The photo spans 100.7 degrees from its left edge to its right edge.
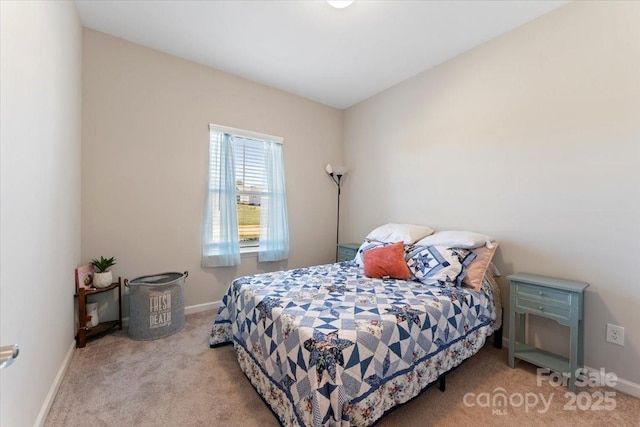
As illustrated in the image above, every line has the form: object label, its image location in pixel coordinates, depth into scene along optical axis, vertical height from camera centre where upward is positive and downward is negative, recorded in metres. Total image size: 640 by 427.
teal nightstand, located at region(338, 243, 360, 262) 3.36 -0.55
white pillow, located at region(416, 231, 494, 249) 2.23 -0.26
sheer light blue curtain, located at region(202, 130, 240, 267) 3.00 +0.01
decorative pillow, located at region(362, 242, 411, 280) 2.27 -0.47
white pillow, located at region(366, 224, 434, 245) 2.69 -0.25
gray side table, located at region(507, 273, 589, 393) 1.73 -0.68
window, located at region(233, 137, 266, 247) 3.26 +0.28
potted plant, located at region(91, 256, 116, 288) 2.31 -0.60
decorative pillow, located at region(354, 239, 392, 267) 2.67 -0.39
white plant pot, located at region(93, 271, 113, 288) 2.31 -0.65
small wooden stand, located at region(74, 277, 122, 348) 2.17 -1.02
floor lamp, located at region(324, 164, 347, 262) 3.84 +0.52
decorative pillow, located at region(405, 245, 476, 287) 2.07 -0.45
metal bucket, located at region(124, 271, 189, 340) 2.33 -0.92
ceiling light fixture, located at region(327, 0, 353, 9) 1.94 +1.52
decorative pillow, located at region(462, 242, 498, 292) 2.06 -0.45
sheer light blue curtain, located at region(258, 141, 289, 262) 3.41 -0.03
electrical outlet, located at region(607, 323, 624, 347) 1.76 -0.82
